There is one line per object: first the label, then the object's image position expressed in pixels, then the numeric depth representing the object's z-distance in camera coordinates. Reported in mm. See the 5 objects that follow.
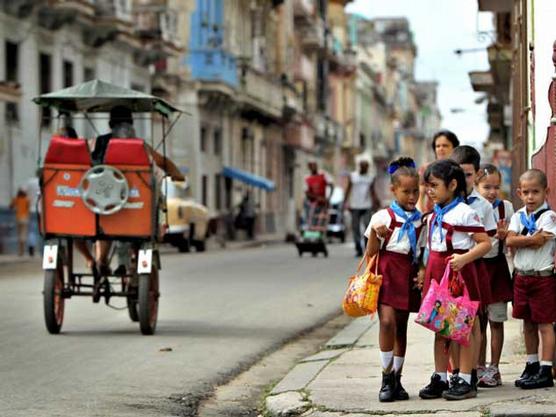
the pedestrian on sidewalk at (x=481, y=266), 8906
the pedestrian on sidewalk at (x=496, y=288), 9398
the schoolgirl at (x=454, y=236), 8711
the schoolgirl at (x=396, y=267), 8961
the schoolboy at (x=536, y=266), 9062
